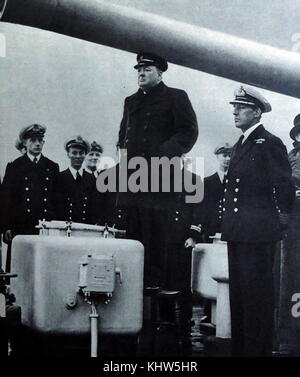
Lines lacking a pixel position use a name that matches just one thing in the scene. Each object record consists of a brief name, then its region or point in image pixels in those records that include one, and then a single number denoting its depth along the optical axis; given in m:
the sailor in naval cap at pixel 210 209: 3.67
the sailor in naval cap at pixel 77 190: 3.57
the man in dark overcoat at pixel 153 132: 3.62
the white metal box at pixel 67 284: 3.31
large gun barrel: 3.50
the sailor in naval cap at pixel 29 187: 3.54
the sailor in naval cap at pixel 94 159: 3.60
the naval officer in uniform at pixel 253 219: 3.66
